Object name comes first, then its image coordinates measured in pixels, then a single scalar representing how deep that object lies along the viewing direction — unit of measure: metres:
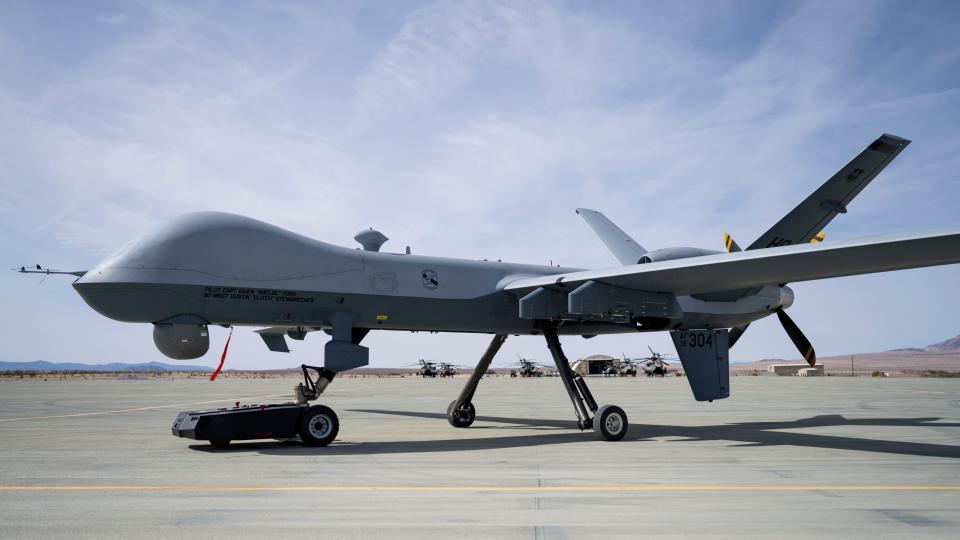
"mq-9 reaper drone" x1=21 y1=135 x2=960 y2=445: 11.79
